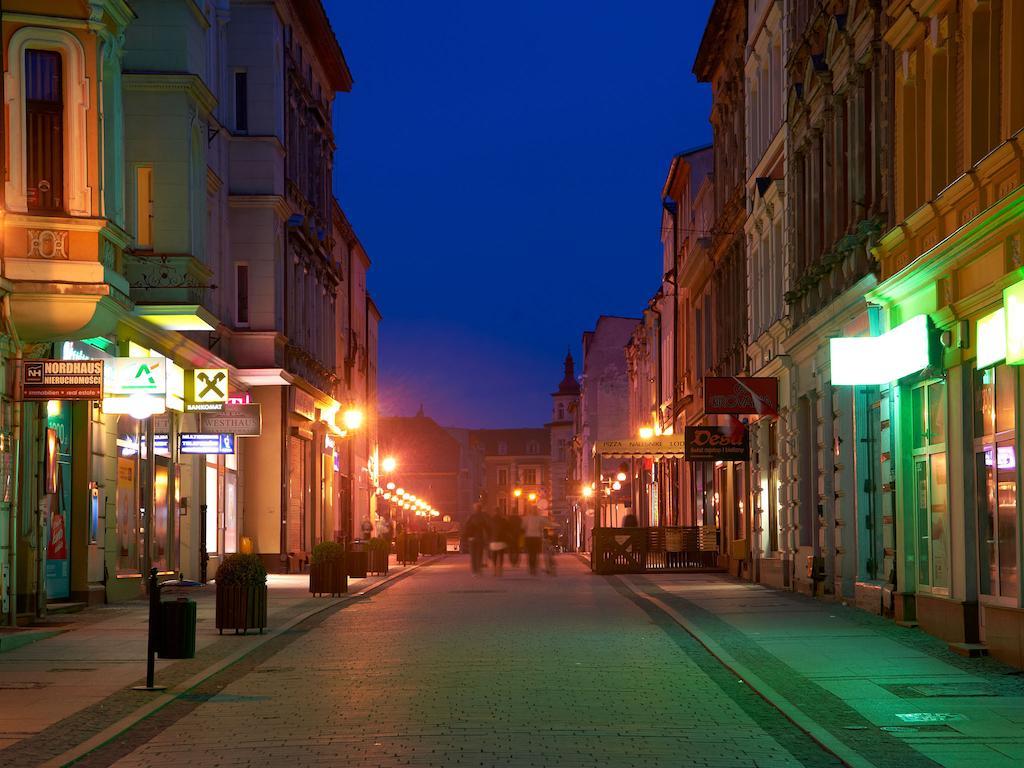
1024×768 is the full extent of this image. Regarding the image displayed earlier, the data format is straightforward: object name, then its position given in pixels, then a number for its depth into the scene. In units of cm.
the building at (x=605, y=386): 9912
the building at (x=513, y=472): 18838
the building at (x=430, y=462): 17188
